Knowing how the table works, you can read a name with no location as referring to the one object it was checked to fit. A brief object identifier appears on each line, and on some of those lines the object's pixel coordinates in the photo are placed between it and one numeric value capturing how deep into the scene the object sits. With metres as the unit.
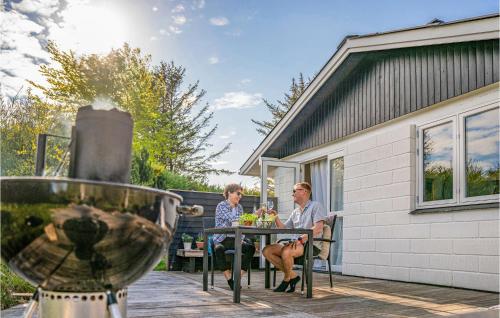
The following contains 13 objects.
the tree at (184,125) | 20.38
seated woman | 5.26
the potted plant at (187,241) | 8.02
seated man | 4.92
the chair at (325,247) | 5.06
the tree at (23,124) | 14.17
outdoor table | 4.20
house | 5.13
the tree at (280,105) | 23.53
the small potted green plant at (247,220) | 4.82
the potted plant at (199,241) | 8.10
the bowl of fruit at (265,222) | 4.79
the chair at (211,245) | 5.19
